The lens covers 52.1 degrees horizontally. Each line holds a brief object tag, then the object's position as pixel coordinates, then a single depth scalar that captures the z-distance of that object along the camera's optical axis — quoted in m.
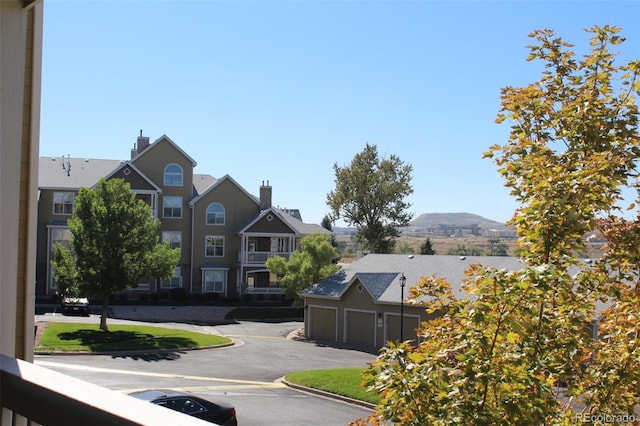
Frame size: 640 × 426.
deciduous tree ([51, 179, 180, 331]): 32.59
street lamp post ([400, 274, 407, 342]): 32.31
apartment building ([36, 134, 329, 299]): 47.28
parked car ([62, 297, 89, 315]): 39.66
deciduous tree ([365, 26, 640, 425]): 4.79
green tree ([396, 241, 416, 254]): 116.31
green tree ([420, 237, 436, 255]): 80.40
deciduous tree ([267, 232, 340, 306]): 42.34
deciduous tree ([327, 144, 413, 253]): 63.69
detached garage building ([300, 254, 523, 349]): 34.88
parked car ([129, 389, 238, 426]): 13.69
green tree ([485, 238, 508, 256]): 146.23
